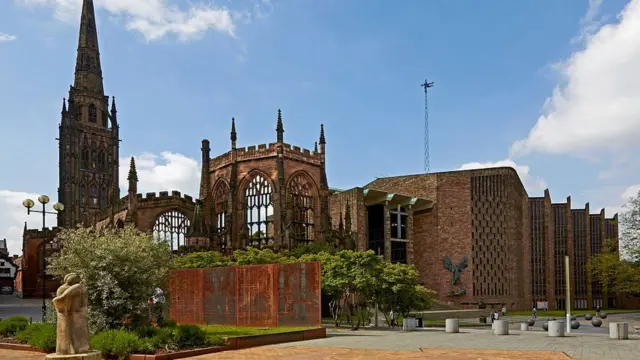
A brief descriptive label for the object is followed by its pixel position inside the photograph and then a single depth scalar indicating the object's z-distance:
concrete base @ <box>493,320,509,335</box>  26.92
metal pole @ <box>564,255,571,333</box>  28.01
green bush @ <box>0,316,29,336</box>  22.90
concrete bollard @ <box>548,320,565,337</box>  25.59
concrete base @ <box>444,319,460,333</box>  28.71
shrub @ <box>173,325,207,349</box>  19.33
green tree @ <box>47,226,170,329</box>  20.41
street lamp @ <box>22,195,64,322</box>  30.31
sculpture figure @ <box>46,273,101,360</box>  12.75
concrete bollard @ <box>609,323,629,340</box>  24.05
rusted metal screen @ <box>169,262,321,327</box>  24.88
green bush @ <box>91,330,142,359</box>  17.75
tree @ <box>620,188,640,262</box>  57.28
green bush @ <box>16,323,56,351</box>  19.58
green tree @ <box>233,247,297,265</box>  40.94
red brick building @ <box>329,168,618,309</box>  68.56
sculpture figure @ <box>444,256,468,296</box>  68.31
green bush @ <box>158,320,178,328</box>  22.64
